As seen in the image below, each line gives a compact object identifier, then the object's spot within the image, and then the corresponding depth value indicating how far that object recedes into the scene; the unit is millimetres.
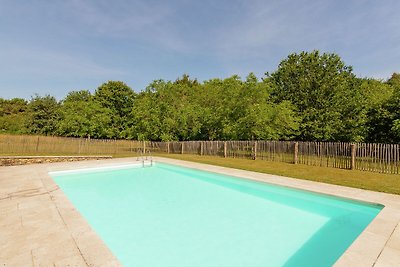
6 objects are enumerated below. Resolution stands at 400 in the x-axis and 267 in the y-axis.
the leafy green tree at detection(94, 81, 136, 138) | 37362
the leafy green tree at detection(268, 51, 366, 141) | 25828
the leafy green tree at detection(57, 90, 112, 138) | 31203
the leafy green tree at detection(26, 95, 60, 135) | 39875
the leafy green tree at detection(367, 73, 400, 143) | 21164
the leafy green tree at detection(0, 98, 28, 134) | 43538
